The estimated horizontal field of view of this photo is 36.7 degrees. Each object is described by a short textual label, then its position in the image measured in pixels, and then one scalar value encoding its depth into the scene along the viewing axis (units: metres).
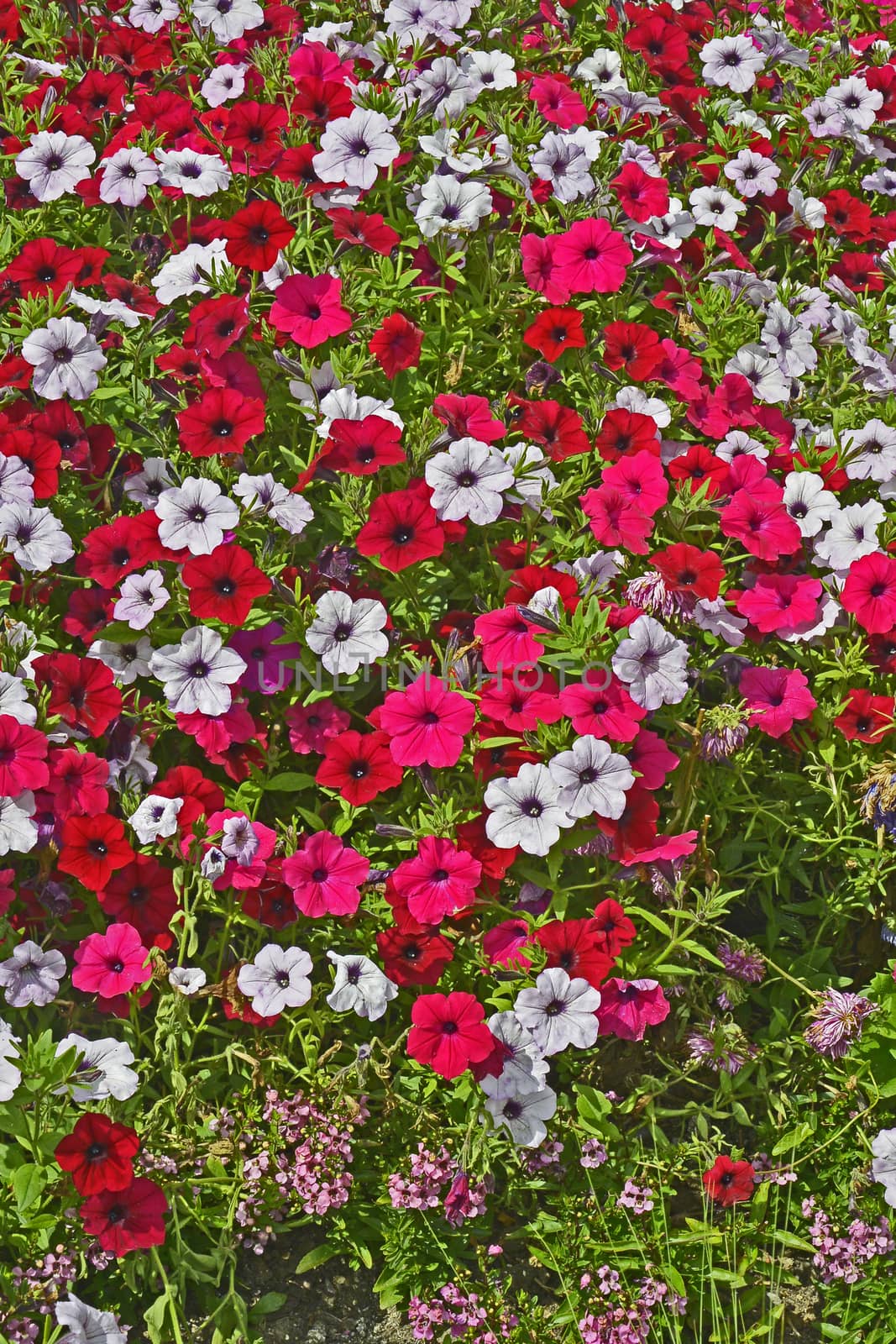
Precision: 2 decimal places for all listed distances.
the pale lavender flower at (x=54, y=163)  3.68
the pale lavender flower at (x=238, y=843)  2.80
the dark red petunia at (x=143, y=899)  2.86
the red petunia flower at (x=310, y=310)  3.23
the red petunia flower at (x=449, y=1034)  2.60
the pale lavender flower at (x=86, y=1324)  2.39
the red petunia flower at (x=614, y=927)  2.74
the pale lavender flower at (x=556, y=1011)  2.65
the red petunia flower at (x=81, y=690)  2.94
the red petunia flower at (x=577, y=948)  2.71
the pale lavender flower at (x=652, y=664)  2.80
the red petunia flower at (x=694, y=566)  3.02
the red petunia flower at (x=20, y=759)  2.78
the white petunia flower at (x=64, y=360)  3.22
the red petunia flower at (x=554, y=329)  3.40
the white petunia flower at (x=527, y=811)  2.74
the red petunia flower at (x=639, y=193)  3.69
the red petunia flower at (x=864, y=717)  3.02
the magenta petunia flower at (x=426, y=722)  2.83
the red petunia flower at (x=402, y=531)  3.02
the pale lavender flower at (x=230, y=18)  4.04
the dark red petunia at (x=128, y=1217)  2.47
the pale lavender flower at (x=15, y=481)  3.09
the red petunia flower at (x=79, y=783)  2.86
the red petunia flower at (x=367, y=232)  3.42
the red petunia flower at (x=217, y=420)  3.10
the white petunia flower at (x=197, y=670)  2.95
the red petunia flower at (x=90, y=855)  2.82
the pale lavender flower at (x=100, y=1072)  2.48
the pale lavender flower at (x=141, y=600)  3.01
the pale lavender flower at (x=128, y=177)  3.61
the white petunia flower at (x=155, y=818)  2.80
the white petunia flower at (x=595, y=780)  2.72
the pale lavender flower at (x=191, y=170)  3.60
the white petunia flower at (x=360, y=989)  2.71
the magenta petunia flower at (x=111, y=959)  2.73
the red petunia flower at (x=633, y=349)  3.41
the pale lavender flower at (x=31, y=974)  2.74
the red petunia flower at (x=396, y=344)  3.24
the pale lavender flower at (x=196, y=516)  2.98
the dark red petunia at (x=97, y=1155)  2.44
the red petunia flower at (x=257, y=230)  3.40
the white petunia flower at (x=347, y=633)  2.97
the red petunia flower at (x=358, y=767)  2.90
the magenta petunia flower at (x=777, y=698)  2.94
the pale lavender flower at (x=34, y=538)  3.07
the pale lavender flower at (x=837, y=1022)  2.76
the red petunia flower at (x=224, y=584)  2.94
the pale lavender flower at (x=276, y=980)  2.73
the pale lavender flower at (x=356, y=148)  3.48
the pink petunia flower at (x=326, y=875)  2.80
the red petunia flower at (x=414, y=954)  2.78
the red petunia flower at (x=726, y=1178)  2.74
